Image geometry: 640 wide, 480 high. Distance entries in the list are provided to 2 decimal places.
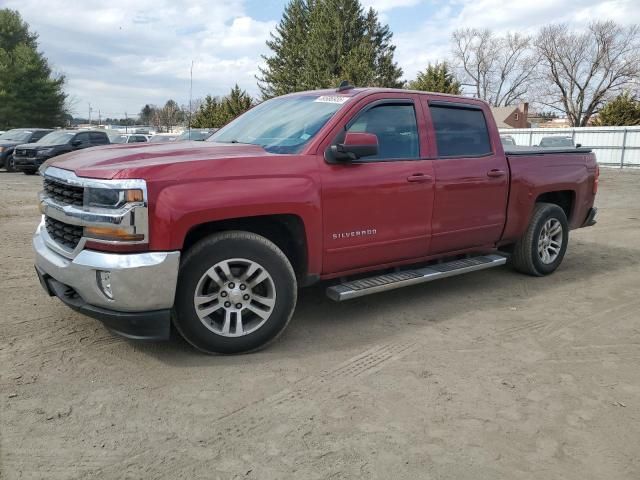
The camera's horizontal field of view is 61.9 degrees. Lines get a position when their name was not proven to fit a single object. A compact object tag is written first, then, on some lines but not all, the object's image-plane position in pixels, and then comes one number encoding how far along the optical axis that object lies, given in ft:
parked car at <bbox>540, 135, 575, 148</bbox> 68.34
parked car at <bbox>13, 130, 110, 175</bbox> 60.03
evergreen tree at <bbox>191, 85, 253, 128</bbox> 119.44
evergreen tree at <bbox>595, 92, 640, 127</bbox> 102.22
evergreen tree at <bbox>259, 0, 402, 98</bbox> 123.13
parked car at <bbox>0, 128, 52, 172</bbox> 65.90
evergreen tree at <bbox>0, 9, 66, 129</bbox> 137.49
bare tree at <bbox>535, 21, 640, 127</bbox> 179.11
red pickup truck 10.87
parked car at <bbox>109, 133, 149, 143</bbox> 81.99
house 211.41
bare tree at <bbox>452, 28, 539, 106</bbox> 211.61
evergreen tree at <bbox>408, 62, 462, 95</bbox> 94.00
